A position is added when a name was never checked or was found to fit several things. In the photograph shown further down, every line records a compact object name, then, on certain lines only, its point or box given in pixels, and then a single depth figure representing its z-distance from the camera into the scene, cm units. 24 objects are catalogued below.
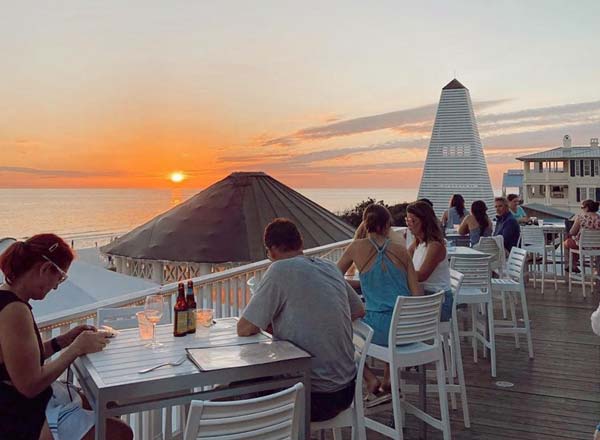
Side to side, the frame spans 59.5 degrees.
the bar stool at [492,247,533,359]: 535
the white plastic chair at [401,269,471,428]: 381
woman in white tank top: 412
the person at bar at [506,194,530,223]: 988
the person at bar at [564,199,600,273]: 848
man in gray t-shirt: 261
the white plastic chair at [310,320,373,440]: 266
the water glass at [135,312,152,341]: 272
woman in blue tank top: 360
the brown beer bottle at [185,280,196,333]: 286
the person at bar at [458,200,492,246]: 758
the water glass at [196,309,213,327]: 292
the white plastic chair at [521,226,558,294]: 900
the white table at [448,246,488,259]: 531
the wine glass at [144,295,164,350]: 270
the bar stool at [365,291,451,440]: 319
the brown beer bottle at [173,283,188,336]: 282
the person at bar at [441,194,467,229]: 895
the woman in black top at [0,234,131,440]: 208
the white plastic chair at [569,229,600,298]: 829
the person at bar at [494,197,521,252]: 807
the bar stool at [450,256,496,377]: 480
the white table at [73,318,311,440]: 205
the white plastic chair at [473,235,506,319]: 667
